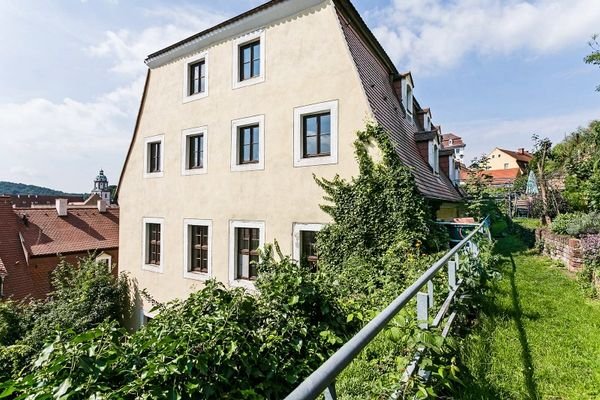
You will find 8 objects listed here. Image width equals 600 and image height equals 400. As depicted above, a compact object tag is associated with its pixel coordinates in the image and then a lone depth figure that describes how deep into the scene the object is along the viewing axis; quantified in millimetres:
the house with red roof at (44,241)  19312
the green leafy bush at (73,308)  12602
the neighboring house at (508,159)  61000
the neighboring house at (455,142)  47750
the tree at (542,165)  15198
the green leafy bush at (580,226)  9125
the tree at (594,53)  15195
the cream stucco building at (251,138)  9547
